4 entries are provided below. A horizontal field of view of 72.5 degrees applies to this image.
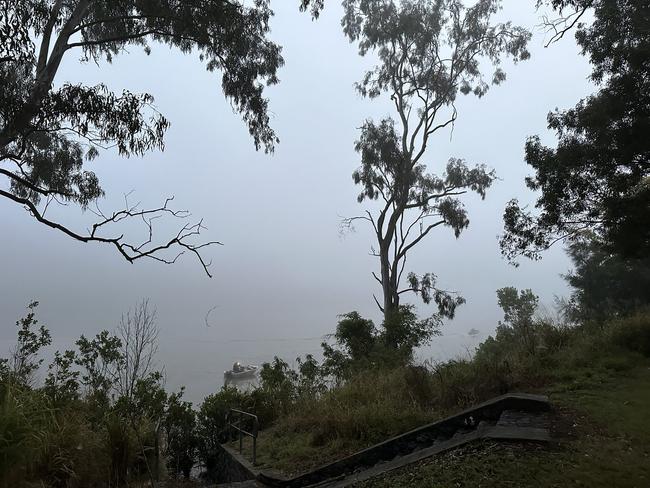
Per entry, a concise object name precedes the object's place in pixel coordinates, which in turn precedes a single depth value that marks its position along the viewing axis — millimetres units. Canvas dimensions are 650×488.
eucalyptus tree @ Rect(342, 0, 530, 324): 18875
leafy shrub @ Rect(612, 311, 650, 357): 9127
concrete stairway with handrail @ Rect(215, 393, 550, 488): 5730
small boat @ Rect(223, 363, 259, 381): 18328
